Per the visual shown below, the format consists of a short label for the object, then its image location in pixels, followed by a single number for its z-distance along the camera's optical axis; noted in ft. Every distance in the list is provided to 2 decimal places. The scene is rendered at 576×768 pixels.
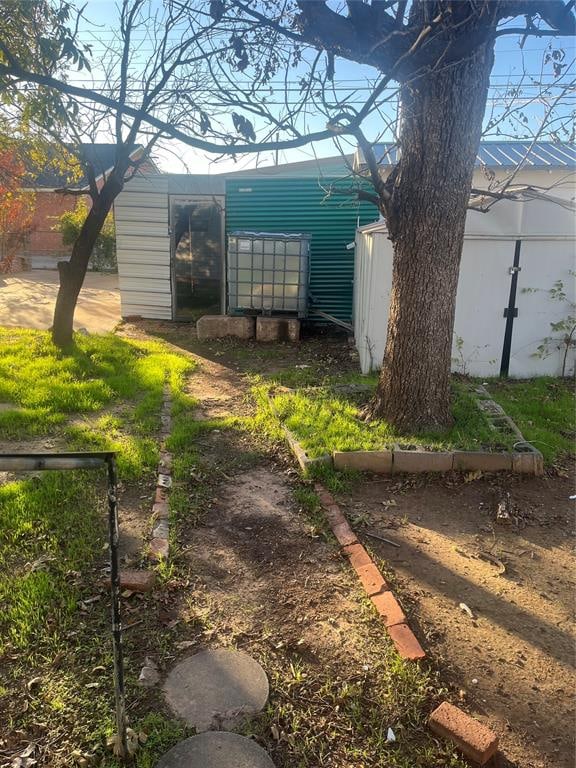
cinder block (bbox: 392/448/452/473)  14.29
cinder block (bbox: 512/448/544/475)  14.49
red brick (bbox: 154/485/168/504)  12.87
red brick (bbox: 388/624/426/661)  8.08
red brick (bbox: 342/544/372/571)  10.34
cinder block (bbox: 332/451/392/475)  14.28
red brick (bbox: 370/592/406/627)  8.78
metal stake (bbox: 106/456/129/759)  6.10
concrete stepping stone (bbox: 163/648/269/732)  7.16
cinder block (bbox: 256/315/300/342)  32.22
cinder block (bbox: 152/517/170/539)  11.37
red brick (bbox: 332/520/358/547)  11.14
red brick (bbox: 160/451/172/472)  14.73
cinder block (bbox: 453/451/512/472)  14.43
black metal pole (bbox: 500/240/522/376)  22.44
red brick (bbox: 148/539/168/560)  10.57
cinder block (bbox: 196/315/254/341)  32.58
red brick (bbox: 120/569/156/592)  9.55
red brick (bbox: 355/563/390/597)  9.55
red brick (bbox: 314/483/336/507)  12.80
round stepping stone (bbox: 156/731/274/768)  6.42
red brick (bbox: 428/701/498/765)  6.53
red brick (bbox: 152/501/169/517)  12.26
